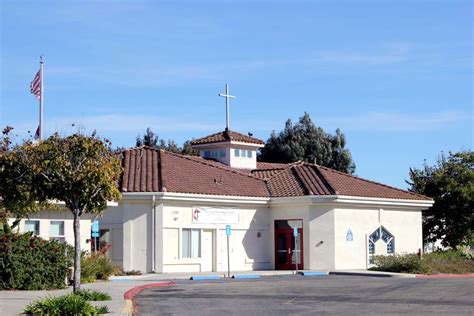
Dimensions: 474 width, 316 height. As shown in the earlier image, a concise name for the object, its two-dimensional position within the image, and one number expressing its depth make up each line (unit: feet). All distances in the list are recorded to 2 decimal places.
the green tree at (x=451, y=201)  151.53
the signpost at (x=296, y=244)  120.16
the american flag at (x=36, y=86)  113.60
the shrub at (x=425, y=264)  117.70
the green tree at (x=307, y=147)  256.11
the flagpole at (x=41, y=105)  110.73
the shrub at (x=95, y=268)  94.53
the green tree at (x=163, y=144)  260.83
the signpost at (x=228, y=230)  111.34
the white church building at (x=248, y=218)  119.96
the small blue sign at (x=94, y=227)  104.75
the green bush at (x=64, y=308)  54.70
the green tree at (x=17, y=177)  65.05
